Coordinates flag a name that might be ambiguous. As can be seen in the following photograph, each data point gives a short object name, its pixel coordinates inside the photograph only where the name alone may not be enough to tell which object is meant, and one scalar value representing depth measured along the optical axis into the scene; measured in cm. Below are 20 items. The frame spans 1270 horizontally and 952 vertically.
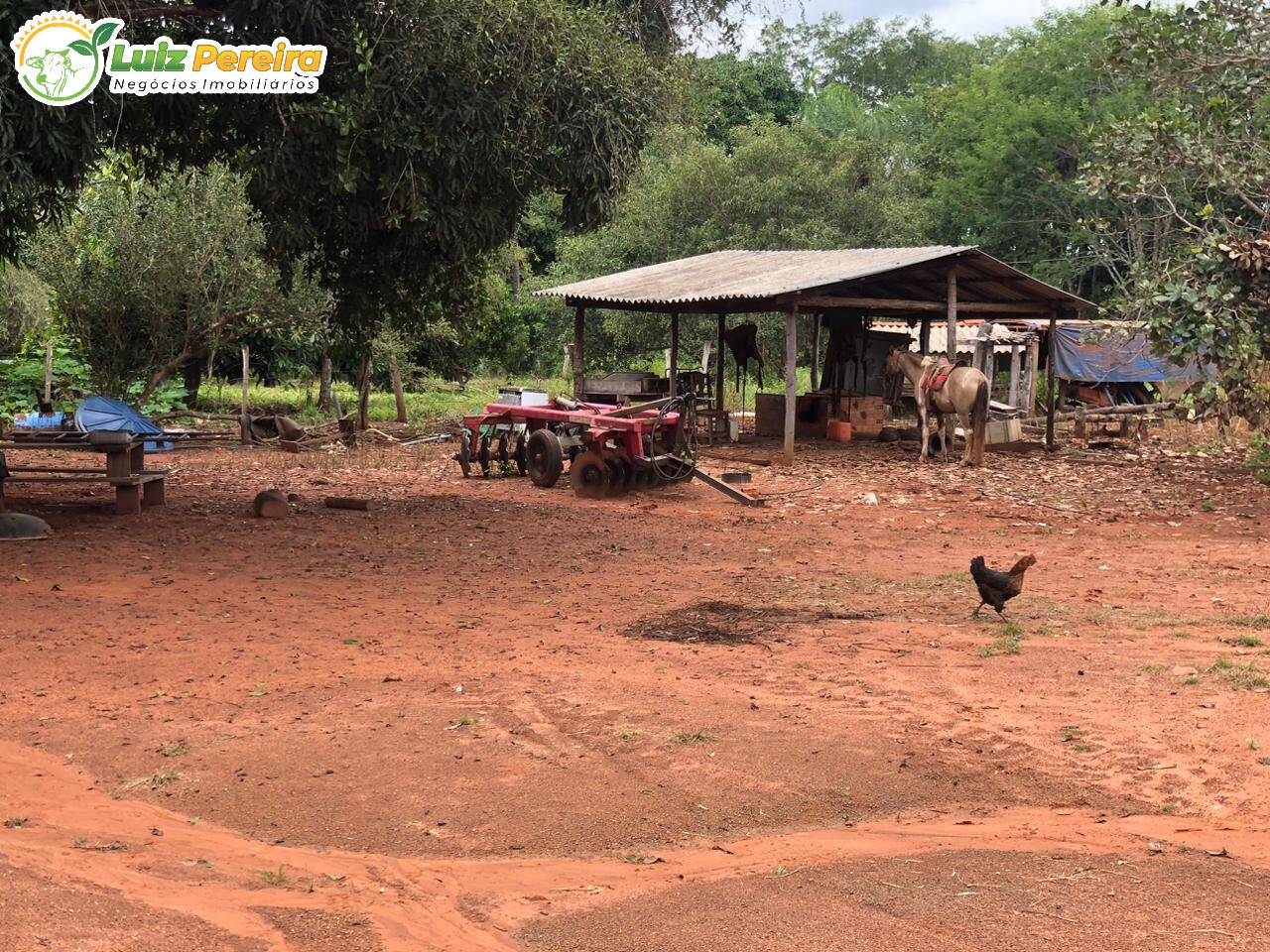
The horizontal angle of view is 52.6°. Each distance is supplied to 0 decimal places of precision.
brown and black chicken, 846
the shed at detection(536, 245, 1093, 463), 1916
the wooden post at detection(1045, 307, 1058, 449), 2155
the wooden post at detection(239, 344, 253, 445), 2253
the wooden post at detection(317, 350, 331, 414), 2545
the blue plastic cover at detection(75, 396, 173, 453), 1743
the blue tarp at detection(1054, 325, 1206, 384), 2994
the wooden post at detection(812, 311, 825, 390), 2478
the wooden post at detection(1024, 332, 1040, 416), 2842
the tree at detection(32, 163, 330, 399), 2089
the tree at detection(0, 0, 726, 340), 1057
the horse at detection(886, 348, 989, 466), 1866
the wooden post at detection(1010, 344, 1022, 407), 2891
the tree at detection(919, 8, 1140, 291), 3875
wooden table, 1291
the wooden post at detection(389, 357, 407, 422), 2425
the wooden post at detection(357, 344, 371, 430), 2278
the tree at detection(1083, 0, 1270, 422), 1405
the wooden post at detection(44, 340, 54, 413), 2306
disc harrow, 1521
